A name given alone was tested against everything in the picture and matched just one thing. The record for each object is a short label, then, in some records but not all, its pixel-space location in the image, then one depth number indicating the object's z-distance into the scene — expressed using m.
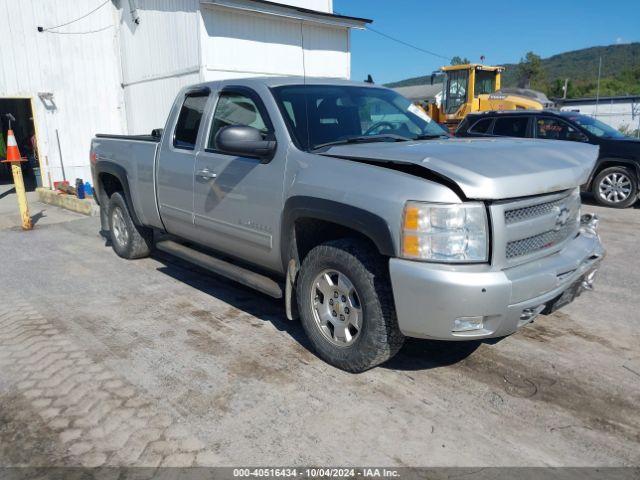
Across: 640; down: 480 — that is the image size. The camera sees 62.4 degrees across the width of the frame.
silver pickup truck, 2.96
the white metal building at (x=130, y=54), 12.02
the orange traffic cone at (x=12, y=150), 8.10
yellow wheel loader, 16.06
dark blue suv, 9.75
